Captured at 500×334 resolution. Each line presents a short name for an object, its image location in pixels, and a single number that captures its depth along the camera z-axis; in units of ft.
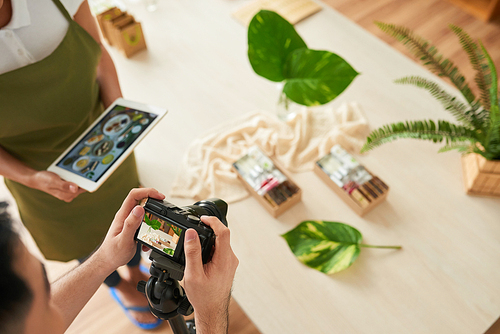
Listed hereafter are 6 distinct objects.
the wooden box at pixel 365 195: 4.01
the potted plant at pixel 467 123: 3.85
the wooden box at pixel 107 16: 5.75
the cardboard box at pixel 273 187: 4.07
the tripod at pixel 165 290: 2.39
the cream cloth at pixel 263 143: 4.47
